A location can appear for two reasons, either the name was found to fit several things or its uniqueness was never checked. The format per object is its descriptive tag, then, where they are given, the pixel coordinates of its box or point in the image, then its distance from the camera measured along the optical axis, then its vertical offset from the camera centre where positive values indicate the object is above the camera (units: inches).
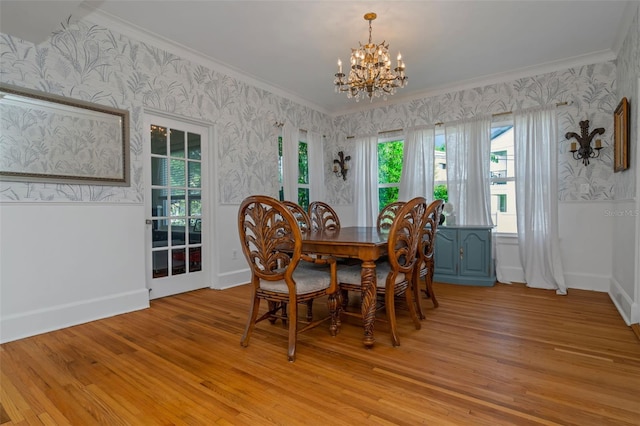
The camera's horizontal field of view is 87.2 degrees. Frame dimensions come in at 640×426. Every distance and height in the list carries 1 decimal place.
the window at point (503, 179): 173.0 +14.7
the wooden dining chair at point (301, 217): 129.2 -3.3
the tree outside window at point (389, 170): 210.1 +24.1
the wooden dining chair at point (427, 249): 105.3 -13.7
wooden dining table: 85.0 -11.7
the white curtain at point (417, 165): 190.4 +24.5
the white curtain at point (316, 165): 209.6 +27.2
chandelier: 112.6 +46.5
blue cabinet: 159.9 -23.8
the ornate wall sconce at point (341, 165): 225.9 +29.2
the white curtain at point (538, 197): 155.3 +4.6
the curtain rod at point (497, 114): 154.9 +47.2
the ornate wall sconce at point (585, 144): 147.3 +27.5
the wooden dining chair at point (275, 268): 79.9 -14.9
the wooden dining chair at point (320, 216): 145.0 -3.4
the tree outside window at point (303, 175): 208.8 +21.0
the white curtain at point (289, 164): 191.2 +25.4
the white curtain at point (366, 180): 211.0 +18.1
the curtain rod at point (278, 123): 188.7 +48.1
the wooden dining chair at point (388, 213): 145.2 -2.3
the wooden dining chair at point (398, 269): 86.6 -17.8
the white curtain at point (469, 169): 172.7 +20.1
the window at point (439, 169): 190.7 +21.9
